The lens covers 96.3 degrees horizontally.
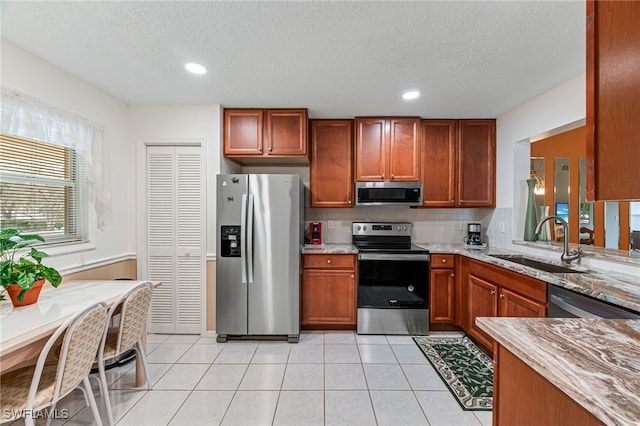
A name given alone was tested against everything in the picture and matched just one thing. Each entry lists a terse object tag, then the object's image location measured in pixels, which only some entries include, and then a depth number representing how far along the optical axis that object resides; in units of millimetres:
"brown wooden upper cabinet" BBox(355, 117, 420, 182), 3369
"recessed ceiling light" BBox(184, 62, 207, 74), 2197
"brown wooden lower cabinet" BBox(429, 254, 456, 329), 3166
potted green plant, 1686
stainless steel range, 3113
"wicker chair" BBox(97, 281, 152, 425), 1811
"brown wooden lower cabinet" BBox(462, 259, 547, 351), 2037
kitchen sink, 2203
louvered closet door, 3086
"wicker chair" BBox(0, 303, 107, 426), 1349
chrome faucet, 2283
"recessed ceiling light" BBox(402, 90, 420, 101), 2674
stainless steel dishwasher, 1457
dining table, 1321
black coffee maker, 3531
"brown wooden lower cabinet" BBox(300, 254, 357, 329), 3172
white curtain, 1934
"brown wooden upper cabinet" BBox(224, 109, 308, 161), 3111
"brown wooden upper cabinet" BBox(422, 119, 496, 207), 3430
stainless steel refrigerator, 2881
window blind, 1970
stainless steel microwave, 3342
